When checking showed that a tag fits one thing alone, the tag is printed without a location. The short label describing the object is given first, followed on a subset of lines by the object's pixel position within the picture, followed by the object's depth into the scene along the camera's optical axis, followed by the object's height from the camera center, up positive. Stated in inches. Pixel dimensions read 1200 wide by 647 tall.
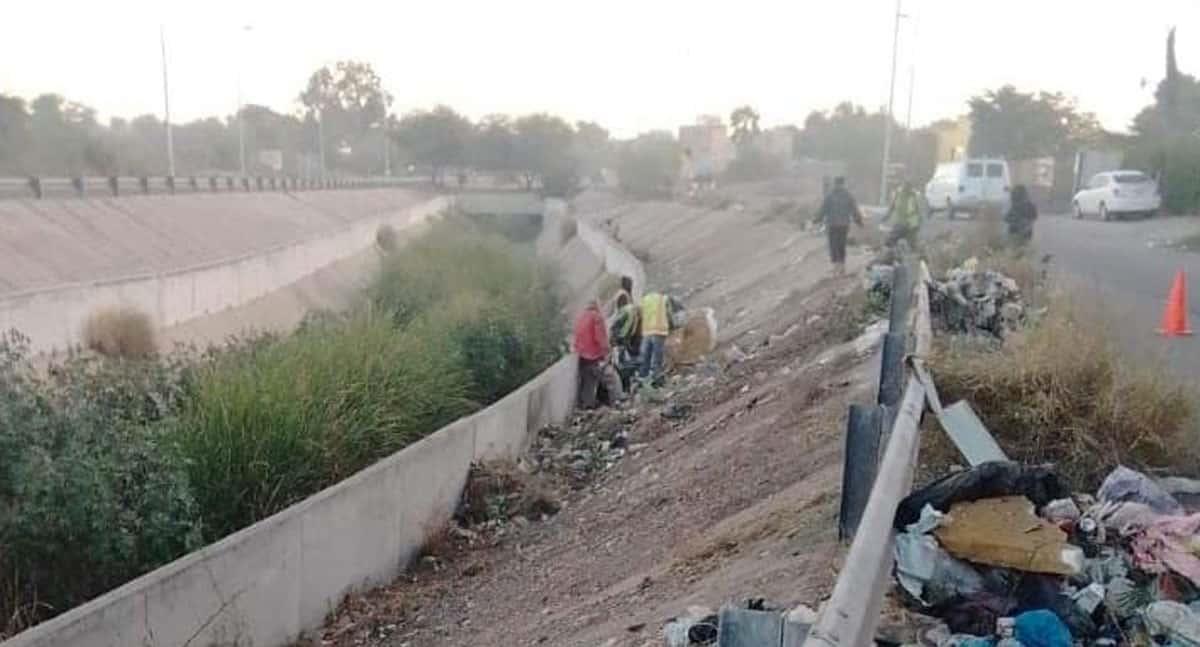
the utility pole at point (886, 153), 1742.7 -35.5
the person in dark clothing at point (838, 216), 746.8 -56.9
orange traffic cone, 474.9 -72.4
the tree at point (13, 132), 2820.4 -54.4
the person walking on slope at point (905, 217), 750.5 -55.6
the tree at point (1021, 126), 2807.6 +15.1
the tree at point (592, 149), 4776.1 -123.4
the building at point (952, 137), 3009.4 -16.1
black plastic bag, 177.0 -55.9
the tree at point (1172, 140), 1499.8 -6.7
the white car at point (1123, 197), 1419.8 -75.2
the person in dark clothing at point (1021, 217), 756.6 -54.4
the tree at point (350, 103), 5935.0 +71.8
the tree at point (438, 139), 4539.9 -75.9
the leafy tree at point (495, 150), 4451.3 -109.0
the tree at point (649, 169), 3225.9 -131.7
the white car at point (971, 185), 1407.5 -65.2
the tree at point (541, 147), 4067.4 -92.7
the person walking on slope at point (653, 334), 621.0 -111.1
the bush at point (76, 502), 289.0 -99.5
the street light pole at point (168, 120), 2183.8 -12.5
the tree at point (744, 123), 4985.2 +14.8
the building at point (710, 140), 4093.5 -60.5
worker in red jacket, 600.1 -120.7
